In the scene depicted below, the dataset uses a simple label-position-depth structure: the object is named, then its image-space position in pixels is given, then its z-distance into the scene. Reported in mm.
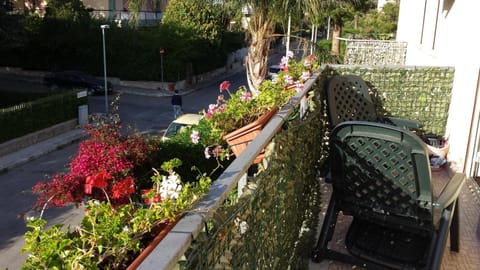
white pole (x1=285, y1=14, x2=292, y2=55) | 8765
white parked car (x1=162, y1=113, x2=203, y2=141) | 12797
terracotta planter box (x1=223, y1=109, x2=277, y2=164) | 4156
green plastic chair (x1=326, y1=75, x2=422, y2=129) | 4918
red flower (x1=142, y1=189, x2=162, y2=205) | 2217
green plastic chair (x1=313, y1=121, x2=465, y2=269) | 3381
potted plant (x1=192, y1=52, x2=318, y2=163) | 4293
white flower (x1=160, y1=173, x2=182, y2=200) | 2123
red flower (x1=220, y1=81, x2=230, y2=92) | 5699
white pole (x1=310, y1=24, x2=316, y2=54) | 9617
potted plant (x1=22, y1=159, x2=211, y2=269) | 1830
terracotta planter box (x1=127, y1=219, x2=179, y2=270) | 1848
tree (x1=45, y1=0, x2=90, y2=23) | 29438
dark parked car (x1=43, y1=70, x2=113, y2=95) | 26516
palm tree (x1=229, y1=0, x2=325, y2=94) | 8391
